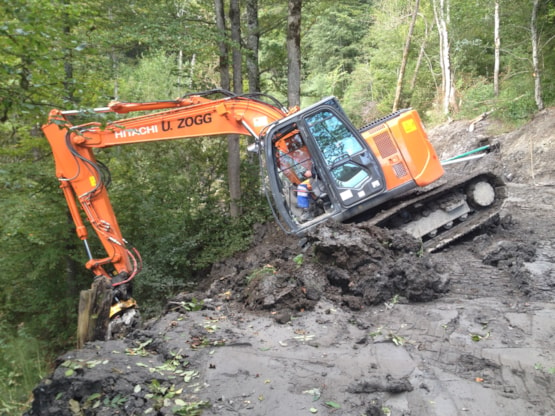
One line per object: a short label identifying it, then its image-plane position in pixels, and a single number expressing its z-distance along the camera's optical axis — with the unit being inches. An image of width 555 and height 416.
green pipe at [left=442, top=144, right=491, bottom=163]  475.4
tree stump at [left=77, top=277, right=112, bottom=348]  207.2
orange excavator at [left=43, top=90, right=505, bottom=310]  258.4
